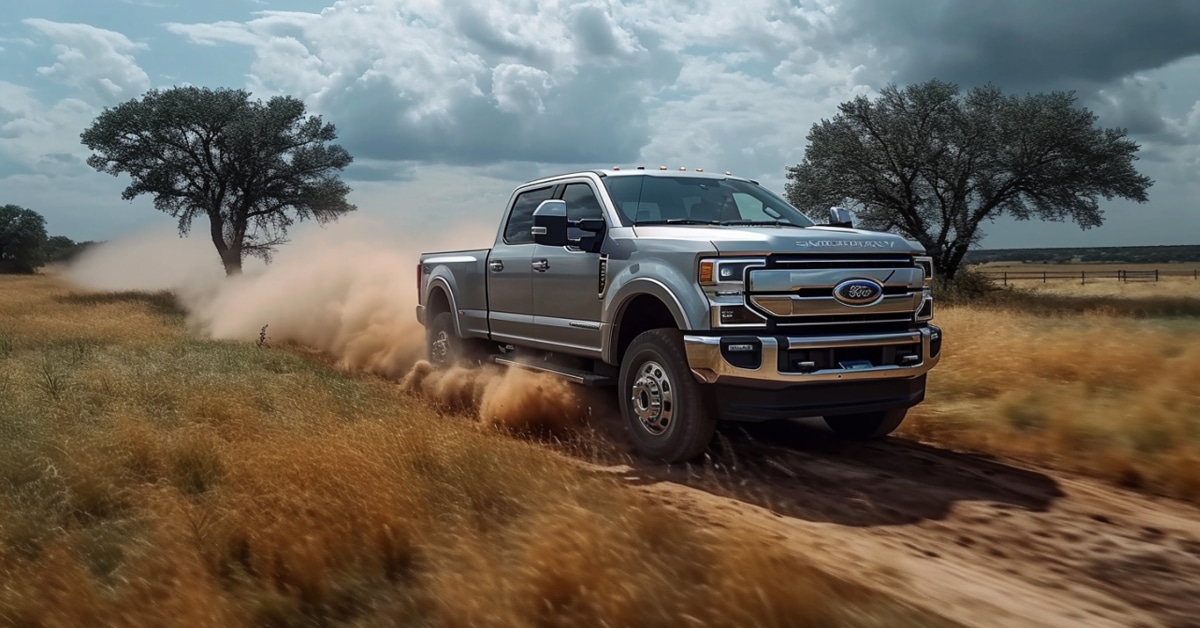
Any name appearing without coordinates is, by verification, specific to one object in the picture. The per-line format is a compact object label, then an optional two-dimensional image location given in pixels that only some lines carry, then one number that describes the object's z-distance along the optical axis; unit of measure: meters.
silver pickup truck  6.32
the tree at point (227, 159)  35.81
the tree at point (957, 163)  31.44
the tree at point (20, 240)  69.19
